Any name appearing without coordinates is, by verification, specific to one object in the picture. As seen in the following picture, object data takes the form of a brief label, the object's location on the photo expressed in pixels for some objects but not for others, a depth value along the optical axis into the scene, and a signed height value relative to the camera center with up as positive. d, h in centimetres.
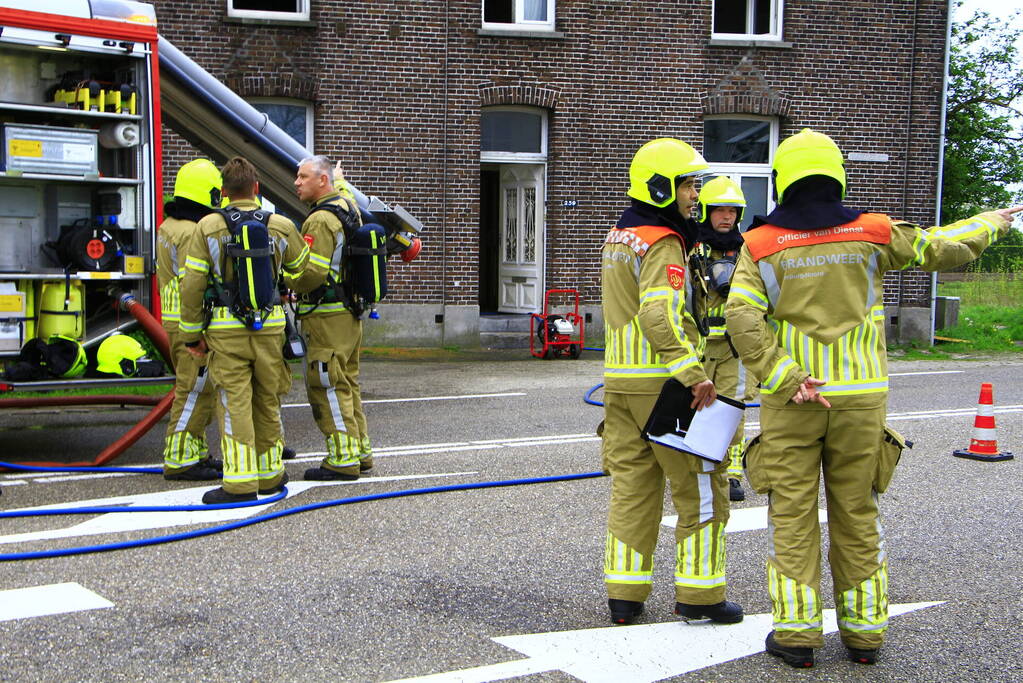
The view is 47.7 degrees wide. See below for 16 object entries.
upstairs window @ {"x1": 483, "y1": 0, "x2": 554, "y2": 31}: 1783 +349
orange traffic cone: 909 -152
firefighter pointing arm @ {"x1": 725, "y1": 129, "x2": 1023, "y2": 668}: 461 -52
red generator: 1648 -137
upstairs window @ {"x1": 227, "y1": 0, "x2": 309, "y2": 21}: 1670 +332
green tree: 2633 +281
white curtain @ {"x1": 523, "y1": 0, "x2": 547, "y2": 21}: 1789 +353
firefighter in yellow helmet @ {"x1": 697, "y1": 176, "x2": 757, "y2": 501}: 741 -17
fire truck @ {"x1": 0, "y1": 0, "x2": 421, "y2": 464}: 822 +44
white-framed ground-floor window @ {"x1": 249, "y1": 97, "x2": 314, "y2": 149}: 1717 +179
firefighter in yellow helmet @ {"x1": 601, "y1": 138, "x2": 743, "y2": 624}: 500 -75
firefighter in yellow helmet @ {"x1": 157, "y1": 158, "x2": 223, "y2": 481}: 798 -96
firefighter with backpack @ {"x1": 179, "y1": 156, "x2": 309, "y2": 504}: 712 -49
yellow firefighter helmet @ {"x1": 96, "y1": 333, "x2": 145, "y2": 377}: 849 -89
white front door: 1852 +1
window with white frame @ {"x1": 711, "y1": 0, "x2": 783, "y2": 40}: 1870 +362
